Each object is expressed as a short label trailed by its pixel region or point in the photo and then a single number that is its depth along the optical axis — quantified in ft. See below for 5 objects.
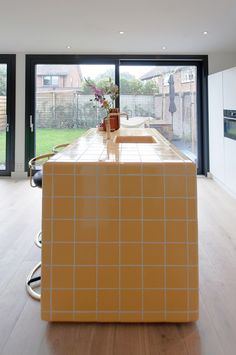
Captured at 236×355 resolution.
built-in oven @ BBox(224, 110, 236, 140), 16.19
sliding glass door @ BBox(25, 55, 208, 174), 21.21
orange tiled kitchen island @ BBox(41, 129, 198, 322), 5.79
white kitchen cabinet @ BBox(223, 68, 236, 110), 15.96
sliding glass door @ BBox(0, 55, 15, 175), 21.12
